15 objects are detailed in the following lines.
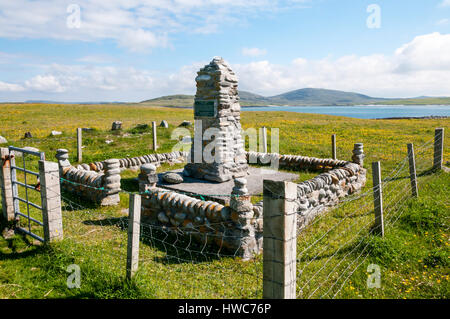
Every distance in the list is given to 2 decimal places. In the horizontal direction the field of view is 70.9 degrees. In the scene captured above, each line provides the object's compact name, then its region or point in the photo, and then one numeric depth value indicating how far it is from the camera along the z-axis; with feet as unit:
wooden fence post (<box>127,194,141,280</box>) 14.07
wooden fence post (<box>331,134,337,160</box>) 46.24
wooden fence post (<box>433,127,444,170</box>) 37.14
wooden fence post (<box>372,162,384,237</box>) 20.95
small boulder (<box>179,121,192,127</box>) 85.07
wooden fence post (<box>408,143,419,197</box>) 28.09
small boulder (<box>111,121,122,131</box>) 76.59
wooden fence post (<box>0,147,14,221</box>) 21.31
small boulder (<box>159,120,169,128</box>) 78.86
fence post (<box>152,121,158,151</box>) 54.80
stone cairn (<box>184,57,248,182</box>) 34.53
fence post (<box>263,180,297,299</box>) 9.81
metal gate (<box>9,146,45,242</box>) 20.08
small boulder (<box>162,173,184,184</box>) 34.55
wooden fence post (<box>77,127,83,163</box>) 47.30
